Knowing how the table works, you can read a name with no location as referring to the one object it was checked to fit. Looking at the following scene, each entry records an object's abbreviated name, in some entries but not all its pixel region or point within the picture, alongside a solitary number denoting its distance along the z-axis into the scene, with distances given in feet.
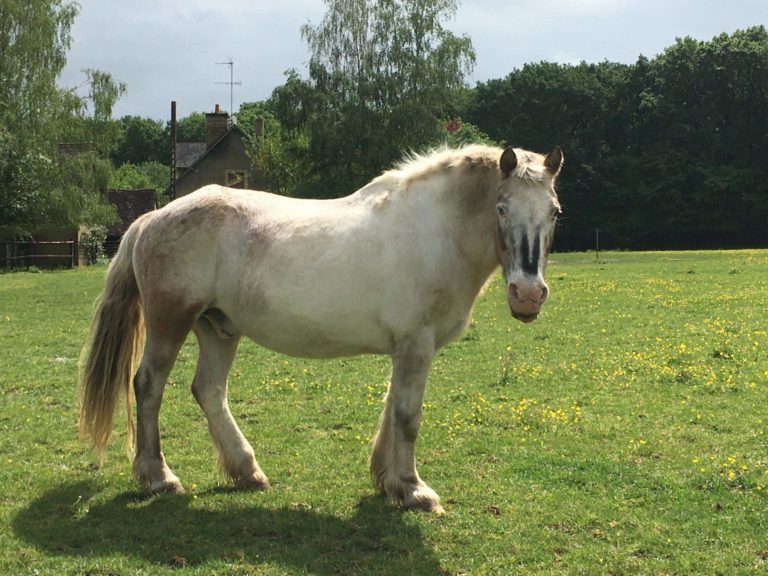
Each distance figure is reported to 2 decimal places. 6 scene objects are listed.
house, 213.05
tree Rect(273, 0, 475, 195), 157.69
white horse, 19.13
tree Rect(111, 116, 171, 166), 398.83
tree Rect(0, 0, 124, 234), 132.57
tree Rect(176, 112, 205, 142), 406.00
